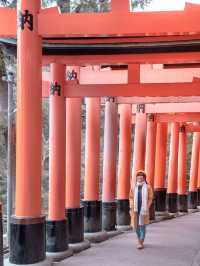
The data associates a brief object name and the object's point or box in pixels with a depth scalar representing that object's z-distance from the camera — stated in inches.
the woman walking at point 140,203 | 392.2
